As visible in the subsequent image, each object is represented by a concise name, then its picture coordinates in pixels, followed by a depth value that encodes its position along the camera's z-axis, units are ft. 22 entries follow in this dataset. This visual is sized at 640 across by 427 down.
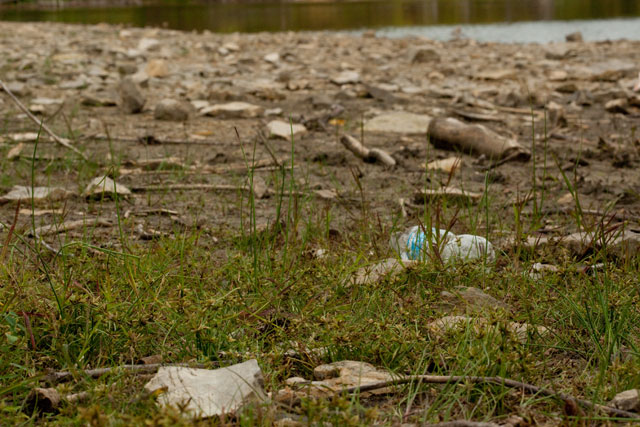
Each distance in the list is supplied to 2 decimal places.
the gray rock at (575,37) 83.23
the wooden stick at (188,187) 22.89
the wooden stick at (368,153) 27.26
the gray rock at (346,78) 47.14
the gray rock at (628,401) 9.79
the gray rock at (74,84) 44.57
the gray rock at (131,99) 37.42
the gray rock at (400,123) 33.91
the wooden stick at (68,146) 18.71
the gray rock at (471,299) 13.29
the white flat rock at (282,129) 31.22
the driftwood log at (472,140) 27.43
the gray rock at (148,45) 65.51
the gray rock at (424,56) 59.41
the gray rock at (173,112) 35.47
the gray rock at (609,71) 49.63
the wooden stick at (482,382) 9.86
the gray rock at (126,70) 52.75
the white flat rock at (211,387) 9.85
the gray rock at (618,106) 37.63
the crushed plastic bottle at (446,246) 15.26
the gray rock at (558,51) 62.61
